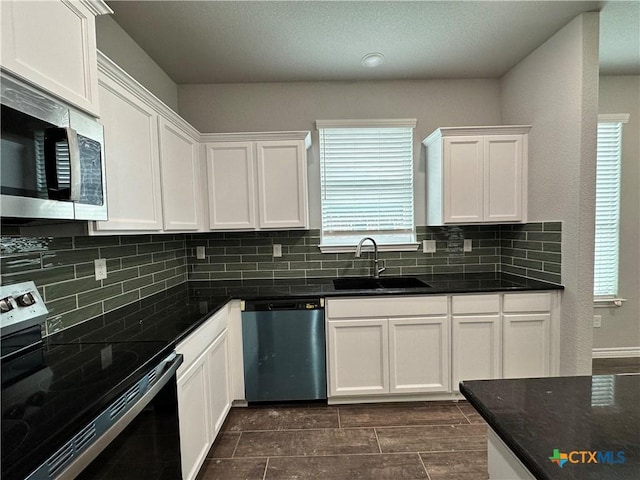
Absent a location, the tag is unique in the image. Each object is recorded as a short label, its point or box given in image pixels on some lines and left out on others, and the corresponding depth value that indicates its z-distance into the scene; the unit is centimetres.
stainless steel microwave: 87
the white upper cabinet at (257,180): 256
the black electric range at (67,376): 72
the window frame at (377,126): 287
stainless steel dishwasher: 234
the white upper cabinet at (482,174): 257
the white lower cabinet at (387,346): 235
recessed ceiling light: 245
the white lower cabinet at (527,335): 234
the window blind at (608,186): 296
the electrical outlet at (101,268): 176
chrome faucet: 272
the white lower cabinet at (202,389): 149
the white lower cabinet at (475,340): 236
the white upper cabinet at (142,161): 145
